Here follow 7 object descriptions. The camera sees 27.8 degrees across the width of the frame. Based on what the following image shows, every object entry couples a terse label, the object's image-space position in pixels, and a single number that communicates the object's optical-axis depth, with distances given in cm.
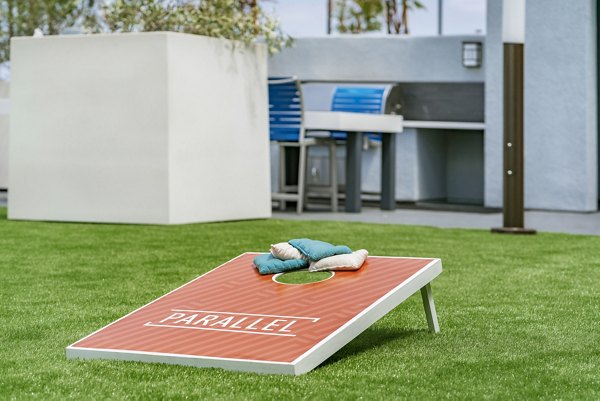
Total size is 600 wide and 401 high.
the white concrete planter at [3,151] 1285
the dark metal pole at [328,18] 1667
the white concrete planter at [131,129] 884
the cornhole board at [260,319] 367
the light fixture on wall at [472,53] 1178
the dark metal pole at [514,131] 854
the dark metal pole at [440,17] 1387
